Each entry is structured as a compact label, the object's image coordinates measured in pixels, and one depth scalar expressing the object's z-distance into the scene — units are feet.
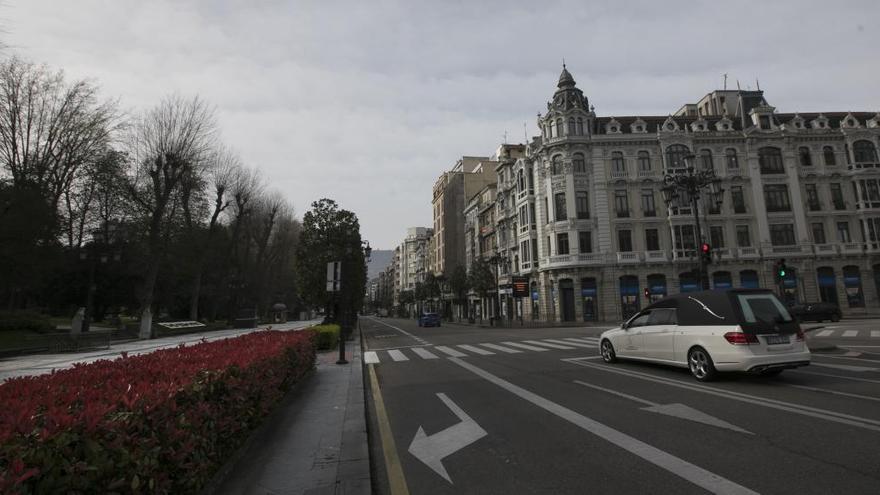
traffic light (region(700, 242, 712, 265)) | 54.29
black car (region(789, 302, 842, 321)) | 96.73
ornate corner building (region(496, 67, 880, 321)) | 135.33
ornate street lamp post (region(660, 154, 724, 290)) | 55.18
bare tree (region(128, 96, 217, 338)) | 93.25
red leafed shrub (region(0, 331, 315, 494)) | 7.48
